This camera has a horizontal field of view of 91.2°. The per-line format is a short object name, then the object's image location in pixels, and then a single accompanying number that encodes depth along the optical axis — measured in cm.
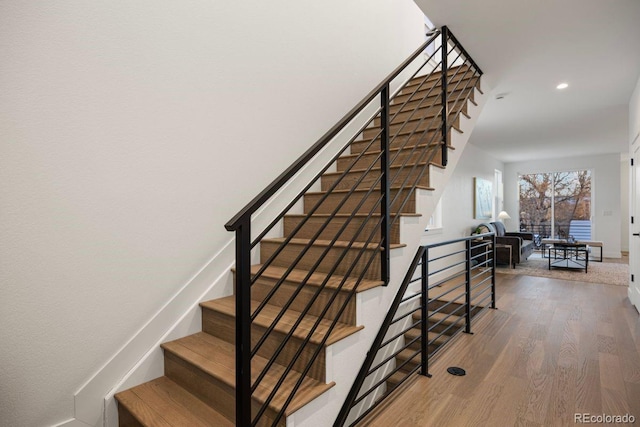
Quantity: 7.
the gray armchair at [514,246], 685
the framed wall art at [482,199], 734
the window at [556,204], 919
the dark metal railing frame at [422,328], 157
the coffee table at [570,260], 673
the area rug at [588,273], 569
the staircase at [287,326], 142
